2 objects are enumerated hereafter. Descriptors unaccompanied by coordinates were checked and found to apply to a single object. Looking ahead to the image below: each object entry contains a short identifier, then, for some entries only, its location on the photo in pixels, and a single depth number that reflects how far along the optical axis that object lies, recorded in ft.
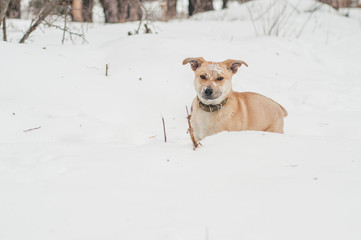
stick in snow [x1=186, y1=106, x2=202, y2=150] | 15.83
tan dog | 23.26
